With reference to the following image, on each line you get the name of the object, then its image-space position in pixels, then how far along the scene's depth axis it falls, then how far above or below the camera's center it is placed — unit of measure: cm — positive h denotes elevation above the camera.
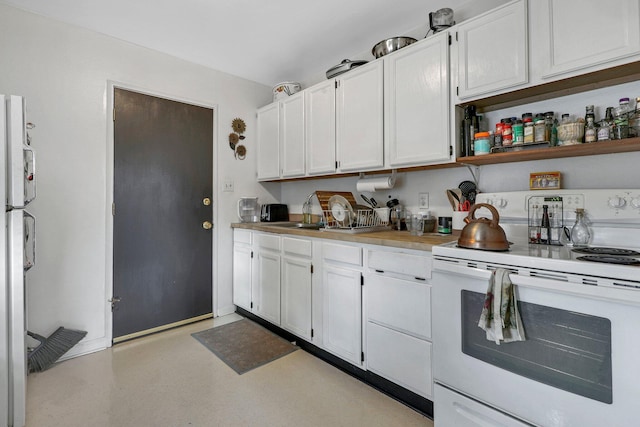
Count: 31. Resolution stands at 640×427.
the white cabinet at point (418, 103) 182 +72
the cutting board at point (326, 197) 244 +15
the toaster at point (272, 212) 321 +4
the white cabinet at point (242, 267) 290 -51
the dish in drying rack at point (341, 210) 218 +4
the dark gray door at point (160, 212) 249 +4
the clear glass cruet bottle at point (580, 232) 145 -9
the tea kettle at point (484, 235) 129 -9
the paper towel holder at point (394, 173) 228 +32
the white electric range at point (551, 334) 98 -44
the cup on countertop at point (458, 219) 193 -3
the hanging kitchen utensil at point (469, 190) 197 +16
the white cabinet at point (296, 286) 224 -55
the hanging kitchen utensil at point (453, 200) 199 +10
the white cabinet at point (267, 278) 254 -55
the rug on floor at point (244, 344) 216 -103
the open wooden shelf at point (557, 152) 136 +32
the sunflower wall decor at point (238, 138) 313 +82
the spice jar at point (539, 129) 158 +45
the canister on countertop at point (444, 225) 196 -7
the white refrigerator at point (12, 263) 141 -22
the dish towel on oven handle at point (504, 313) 115 -38
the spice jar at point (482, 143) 171 +41
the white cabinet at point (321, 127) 250 +76
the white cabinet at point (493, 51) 153 +88
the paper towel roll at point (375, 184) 226 +24
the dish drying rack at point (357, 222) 215 -5
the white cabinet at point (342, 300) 189 -56
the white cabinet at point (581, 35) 127 +80
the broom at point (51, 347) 202 -91
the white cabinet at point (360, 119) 215 +73
